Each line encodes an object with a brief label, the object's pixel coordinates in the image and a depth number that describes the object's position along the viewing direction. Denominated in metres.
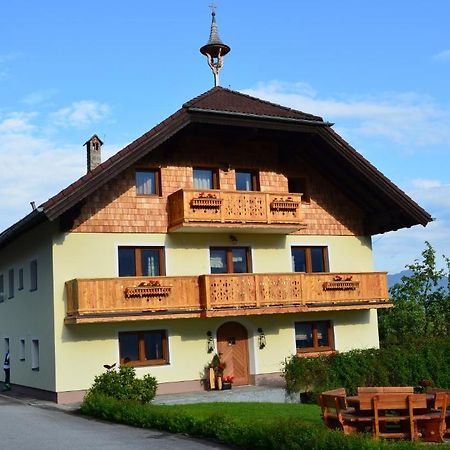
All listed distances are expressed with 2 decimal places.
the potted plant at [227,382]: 23.73
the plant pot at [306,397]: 23.34
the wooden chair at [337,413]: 14.07
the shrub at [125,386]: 19.58
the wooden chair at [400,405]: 13.80
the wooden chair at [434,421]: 13.84
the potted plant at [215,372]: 23.72
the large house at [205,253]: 22.28
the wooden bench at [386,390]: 15.38
